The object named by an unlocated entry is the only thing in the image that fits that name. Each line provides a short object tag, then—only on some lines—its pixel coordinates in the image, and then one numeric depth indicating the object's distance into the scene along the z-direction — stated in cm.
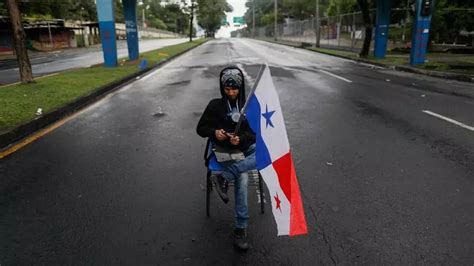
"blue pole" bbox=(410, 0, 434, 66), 1806
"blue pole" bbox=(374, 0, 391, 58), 2314
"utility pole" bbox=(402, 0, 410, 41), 2959
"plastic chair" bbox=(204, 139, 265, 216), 355
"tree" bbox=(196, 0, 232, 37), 6054
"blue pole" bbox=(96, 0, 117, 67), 1820
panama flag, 304
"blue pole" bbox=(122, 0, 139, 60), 2177
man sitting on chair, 331
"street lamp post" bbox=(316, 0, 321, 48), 3479
